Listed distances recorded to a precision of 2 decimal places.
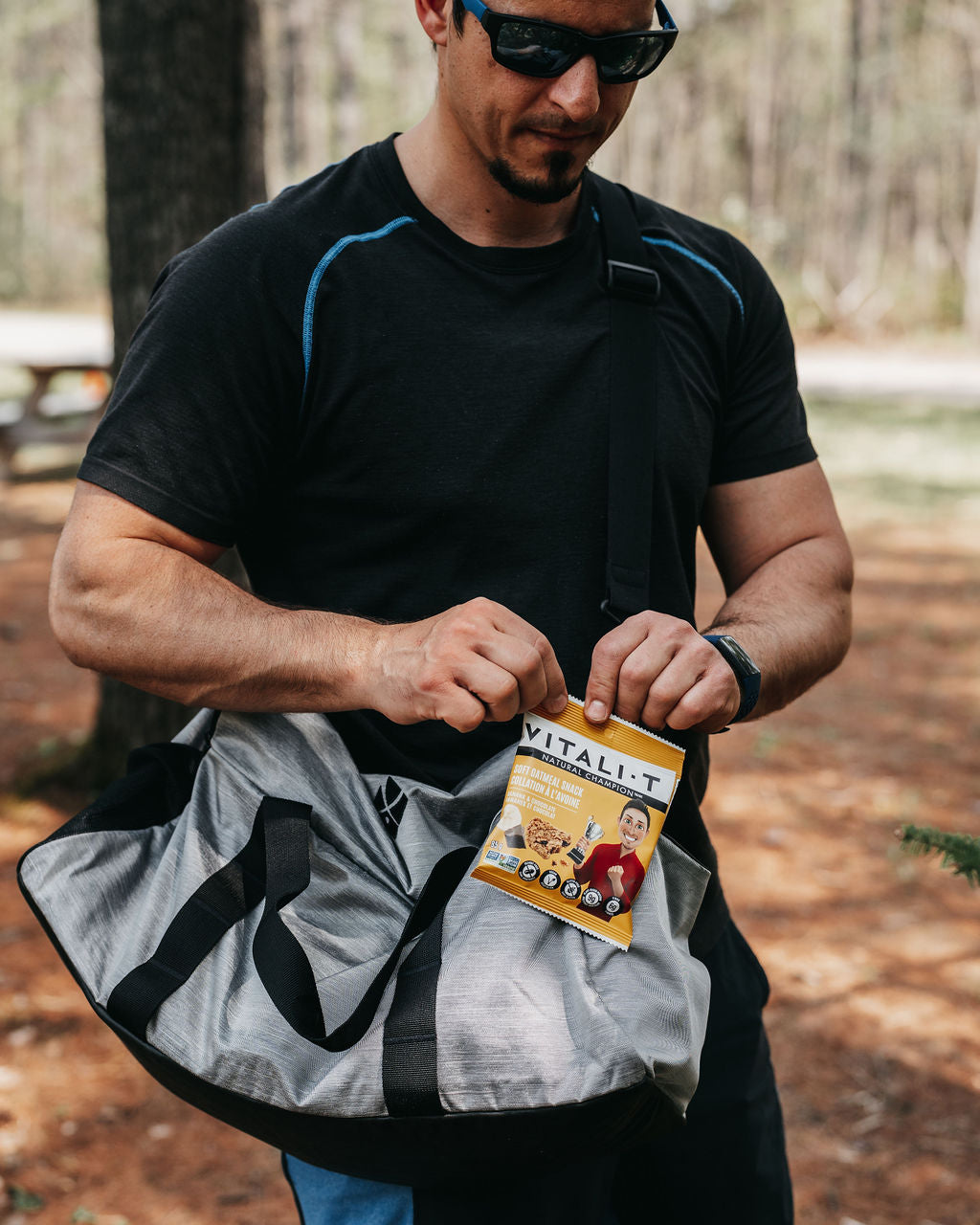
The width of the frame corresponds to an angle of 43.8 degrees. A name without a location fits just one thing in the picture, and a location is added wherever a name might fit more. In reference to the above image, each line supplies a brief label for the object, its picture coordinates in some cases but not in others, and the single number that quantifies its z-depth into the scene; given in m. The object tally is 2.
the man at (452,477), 1.72
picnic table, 12.33
